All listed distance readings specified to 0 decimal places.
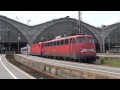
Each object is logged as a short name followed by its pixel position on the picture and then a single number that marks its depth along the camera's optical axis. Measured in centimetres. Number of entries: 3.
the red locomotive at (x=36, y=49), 7169
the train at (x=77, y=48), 4025
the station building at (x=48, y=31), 14162
